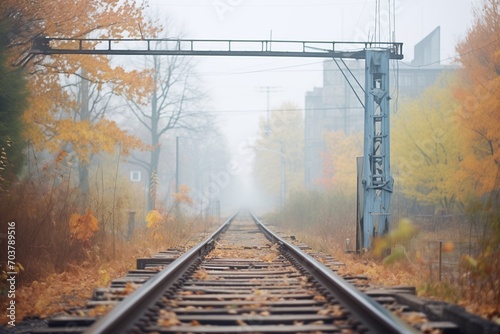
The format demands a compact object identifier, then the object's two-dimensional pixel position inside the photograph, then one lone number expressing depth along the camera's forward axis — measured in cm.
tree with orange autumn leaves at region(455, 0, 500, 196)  2352
